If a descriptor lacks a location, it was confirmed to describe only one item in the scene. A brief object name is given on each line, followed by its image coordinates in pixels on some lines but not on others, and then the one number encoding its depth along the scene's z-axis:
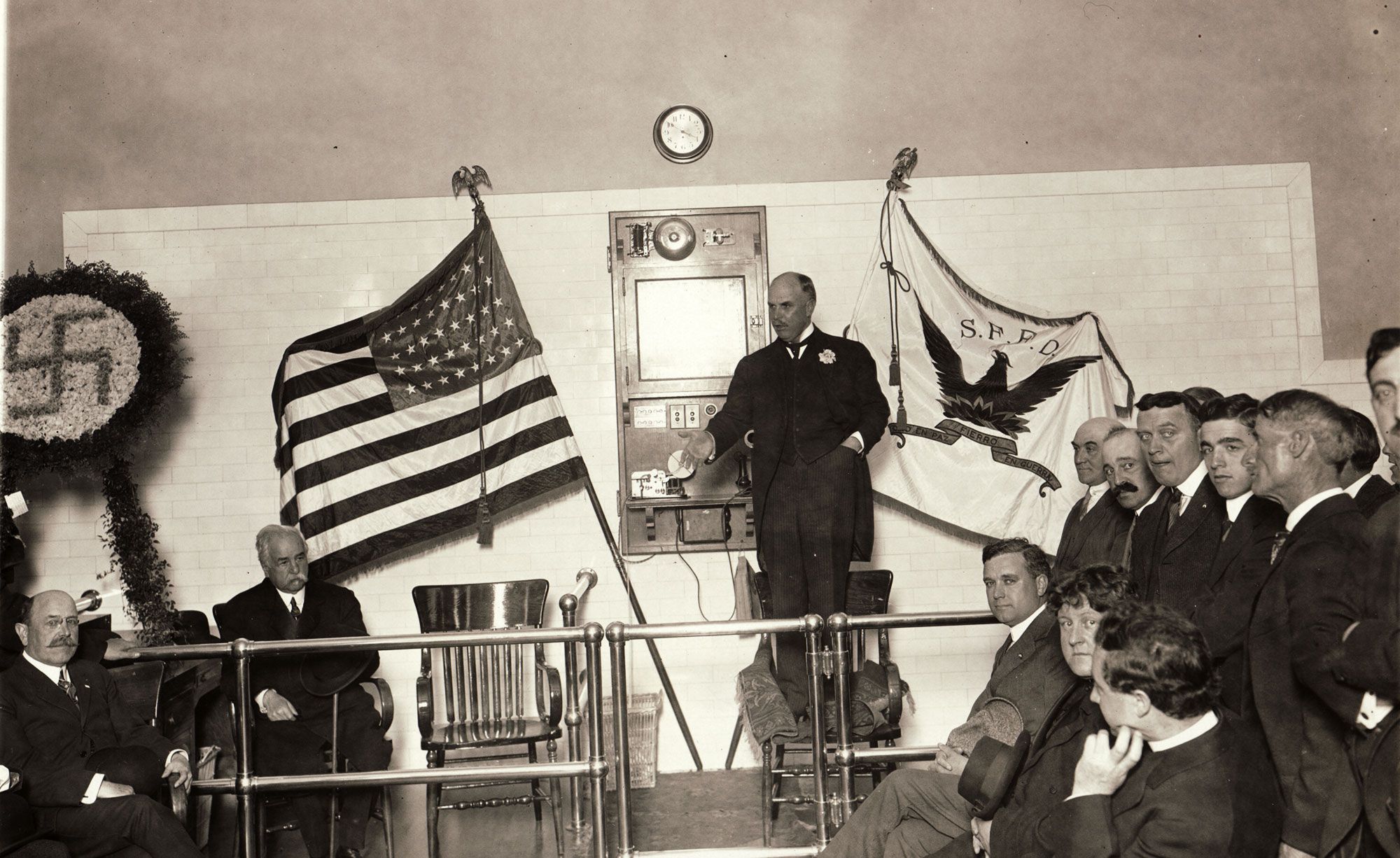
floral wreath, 5.45
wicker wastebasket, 5.81
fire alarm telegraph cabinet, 6.32
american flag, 5.82
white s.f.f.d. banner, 5.98
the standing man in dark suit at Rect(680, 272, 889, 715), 5.31
